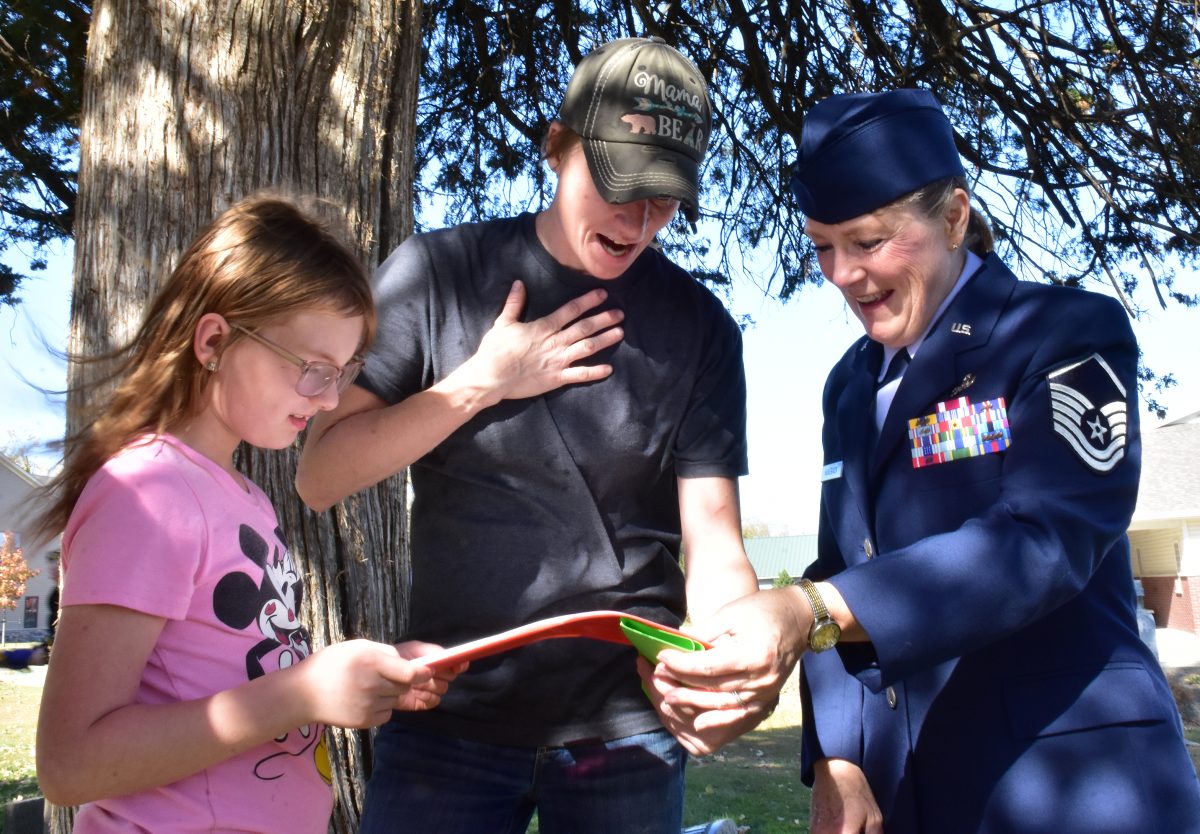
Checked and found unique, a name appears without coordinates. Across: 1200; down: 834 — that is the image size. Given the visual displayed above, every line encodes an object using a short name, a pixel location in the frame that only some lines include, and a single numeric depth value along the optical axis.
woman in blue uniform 1.73
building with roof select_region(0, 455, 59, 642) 39.19
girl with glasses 1.51
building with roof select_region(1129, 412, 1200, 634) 25.66
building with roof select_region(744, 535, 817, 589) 46.22
